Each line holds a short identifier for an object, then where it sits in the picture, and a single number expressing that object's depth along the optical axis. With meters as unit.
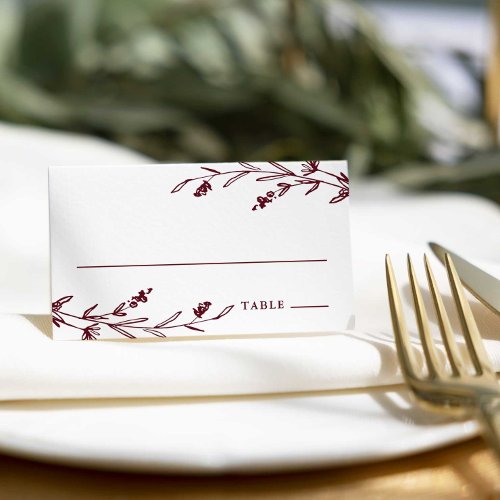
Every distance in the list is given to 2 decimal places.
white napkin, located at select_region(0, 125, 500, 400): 0.45
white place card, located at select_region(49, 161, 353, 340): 0.47
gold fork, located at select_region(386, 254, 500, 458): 0.43
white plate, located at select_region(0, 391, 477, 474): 0.42
